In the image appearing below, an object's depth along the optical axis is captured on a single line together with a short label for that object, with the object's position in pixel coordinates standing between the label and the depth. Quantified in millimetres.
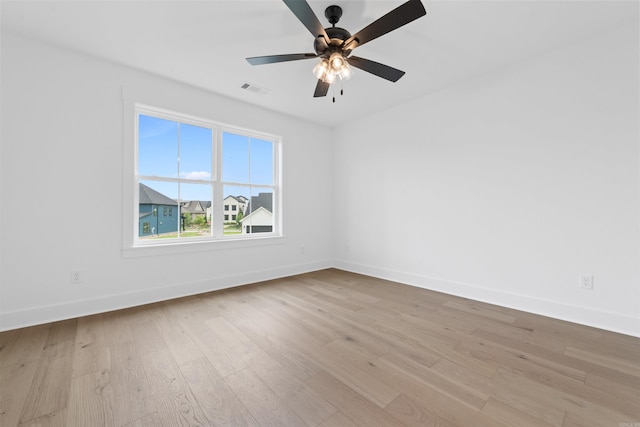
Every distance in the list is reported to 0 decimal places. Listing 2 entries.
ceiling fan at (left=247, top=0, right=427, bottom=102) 1647
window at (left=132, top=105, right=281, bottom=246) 3156
